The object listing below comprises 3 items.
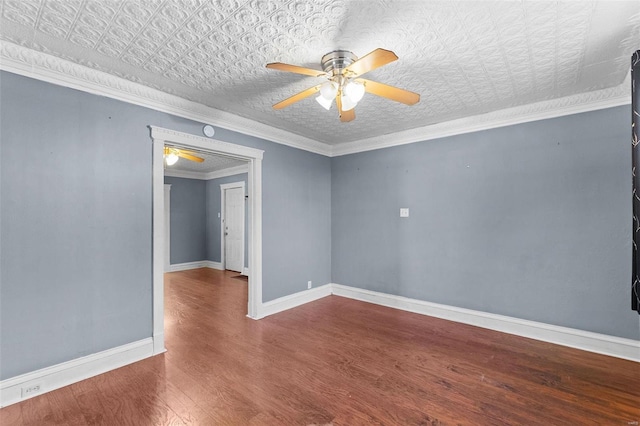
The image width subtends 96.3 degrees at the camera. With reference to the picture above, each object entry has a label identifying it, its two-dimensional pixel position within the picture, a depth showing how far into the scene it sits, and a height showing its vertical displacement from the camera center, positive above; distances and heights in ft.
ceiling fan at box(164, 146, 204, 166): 13.91 +2.98
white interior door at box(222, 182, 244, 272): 23.24 -1.07
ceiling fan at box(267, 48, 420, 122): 6.56 +3.20
